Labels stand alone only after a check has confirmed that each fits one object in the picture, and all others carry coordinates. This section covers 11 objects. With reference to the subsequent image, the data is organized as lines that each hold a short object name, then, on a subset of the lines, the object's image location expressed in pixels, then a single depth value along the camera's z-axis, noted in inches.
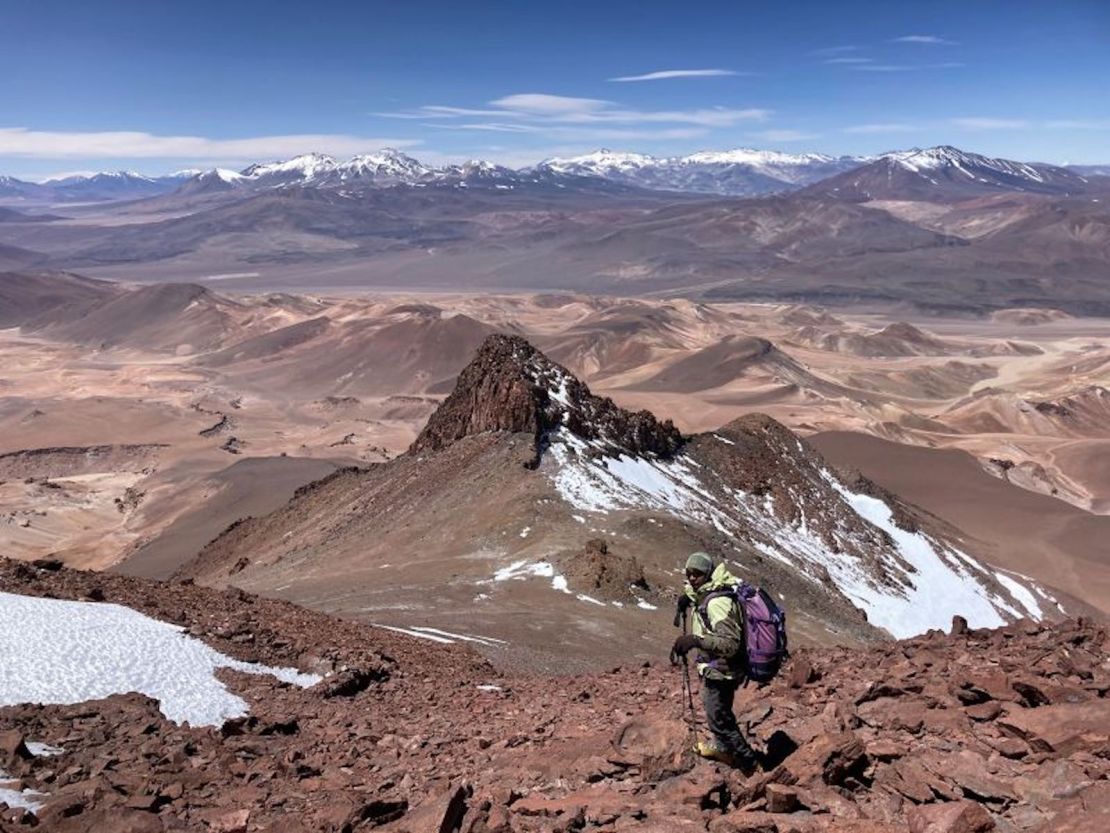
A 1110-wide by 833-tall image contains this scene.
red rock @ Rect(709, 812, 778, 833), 210.4
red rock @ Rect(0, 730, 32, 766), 280.8
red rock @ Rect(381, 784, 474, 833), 223.6
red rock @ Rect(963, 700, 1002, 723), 267.1
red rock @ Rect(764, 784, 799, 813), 219.6
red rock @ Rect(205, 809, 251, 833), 244.1
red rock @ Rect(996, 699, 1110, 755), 236.7
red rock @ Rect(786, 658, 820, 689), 351.9
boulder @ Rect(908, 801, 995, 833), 198.1
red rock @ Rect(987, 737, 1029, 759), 241.8
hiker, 260.8
